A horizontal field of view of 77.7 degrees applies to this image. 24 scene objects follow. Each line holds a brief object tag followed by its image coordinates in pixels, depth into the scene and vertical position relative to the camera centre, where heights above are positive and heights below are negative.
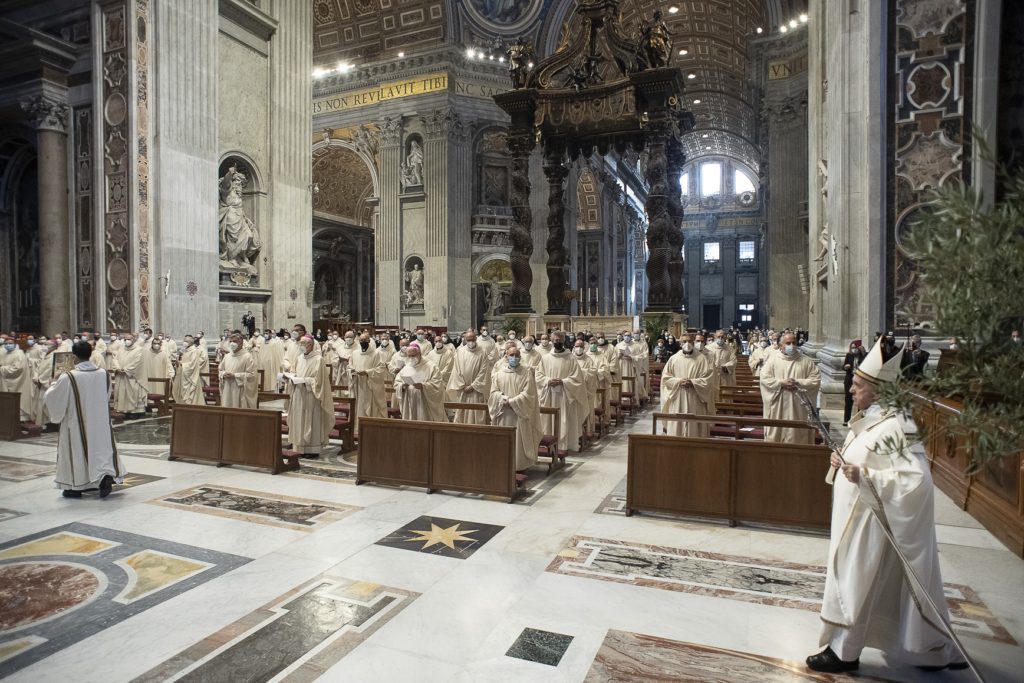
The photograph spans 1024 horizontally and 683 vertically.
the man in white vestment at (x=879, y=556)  3.14 -1.14
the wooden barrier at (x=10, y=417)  9.87 -1.34
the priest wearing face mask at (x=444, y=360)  10.15 -0.48
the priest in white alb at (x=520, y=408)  7.89 -0.98
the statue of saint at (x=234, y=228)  17.41 +2.84
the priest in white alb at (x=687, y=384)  9.06 -0.76
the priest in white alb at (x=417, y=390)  9.03 -0.86
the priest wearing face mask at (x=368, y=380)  11.19 -0.88
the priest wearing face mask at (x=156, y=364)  13.05 -0.69
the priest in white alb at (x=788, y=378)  8.27 -0.67
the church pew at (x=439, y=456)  6.67 -1.38
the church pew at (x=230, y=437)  7.86 -1.36
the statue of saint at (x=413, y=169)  28.50 +7.24
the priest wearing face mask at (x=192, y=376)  12.03 -0.86
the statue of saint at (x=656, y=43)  17.75 +8.05
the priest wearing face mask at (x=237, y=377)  10.39 -0.76
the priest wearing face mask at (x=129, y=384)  12.05 -1.03
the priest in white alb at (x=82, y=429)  6.54 -1.03
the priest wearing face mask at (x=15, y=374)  11.87 -0.81
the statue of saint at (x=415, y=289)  28.47 +1.86
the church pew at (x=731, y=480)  5.59 -1.39
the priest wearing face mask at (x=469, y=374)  9.93 -0.70
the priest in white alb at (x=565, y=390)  9.27 -0.89
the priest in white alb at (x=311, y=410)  8.94 -1.13
